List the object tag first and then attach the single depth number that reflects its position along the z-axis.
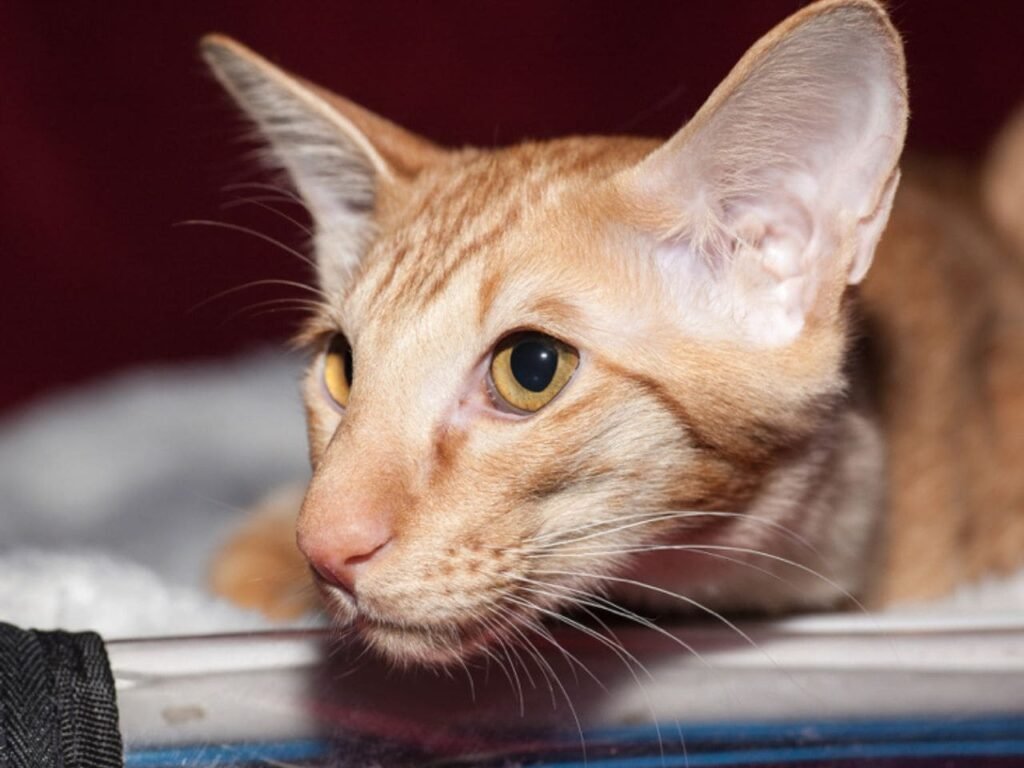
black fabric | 0.32
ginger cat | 0.36
